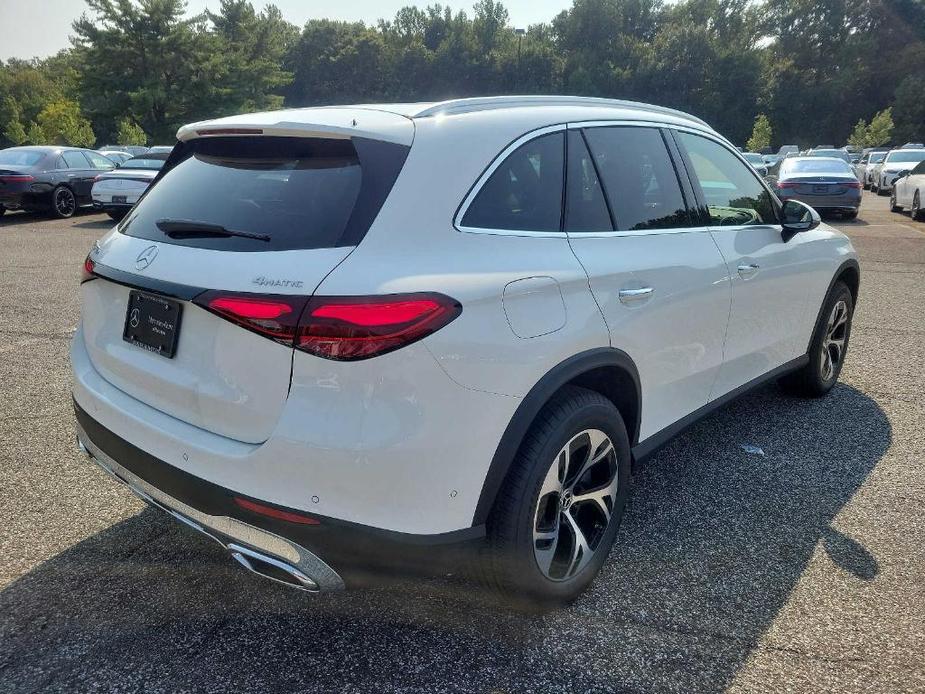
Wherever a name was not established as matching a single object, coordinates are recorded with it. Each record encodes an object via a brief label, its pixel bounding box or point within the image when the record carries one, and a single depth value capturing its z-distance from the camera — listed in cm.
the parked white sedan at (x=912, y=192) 1591
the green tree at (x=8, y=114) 5628
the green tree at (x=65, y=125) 4038
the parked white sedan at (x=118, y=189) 1427
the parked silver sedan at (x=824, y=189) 1573
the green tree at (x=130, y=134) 3975
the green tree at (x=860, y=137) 5125
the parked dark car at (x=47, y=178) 1475
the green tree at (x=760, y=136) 5041
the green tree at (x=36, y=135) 4778
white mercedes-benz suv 192
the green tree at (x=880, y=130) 4853
